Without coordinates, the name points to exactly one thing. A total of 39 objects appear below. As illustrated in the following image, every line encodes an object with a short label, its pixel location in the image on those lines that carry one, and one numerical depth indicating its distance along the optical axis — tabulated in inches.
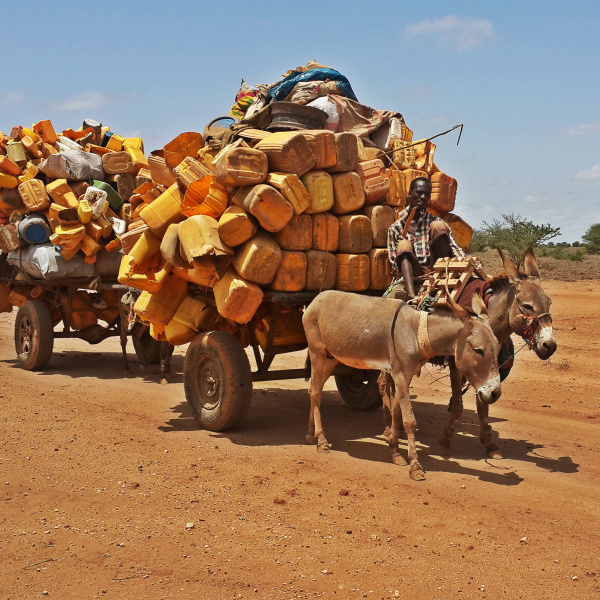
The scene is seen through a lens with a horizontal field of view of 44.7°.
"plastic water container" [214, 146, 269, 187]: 270.5
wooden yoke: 256.4
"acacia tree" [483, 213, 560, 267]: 1020.5
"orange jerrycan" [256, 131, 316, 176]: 274.8
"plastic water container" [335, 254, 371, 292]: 294.7
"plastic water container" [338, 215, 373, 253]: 294.7
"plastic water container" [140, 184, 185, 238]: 312.0
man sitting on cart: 280.2
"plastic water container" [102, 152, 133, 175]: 480.7
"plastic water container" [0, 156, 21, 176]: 463.5
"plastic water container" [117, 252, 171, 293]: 316.2
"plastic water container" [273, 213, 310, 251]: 281.6
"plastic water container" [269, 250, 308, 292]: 279.4
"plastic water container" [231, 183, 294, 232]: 267.3
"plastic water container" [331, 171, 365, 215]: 290.8
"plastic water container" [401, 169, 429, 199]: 320.2
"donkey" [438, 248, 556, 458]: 243.4
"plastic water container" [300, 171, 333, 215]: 283.4
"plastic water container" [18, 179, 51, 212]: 457.4
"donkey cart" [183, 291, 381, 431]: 293.6
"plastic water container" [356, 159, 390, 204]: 299.1
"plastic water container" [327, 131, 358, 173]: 289.7
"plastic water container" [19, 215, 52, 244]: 455.8
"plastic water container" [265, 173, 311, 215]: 272.7
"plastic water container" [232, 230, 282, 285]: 270.5
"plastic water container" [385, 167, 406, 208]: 312.8
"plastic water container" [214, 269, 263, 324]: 272.8
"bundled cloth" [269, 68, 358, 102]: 336.5
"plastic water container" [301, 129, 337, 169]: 283.0
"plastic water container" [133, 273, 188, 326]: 320.8
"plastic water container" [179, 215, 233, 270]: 274.4
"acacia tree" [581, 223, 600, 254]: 1197.3
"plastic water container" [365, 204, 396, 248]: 300.8
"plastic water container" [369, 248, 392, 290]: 301.3
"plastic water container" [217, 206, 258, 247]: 269.7
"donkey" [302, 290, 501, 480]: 234.1
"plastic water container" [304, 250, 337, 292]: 286.4
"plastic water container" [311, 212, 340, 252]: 288.0
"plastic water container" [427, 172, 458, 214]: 321.4
